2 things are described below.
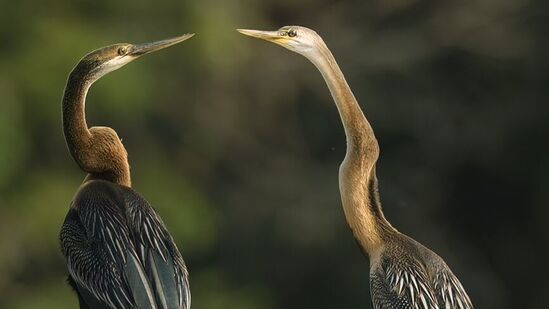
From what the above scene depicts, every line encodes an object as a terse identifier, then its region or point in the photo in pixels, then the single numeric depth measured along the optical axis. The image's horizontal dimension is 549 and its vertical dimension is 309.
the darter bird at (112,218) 9.20
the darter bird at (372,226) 8.41
